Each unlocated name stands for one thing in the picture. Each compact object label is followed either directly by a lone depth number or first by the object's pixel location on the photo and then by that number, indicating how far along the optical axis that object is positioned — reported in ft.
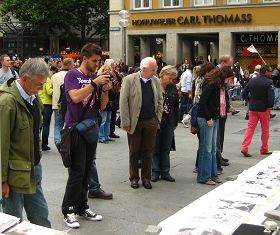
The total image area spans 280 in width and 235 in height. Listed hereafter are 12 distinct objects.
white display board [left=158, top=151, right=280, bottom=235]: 11.86
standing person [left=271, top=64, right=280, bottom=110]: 64.39
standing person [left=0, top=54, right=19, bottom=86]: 35.76
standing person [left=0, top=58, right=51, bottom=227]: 12.68
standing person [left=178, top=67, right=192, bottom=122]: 52.67
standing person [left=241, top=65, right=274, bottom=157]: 33.06
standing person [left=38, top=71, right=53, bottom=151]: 34.47
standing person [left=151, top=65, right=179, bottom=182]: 25.89
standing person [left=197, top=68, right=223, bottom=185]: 24.90
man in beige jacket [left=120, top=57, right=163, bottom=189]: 23.57
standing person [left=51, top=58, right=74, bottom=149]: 33.22
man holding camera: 18.02
